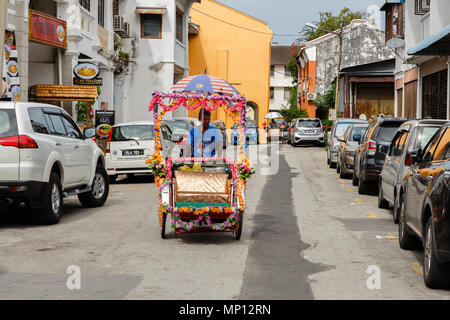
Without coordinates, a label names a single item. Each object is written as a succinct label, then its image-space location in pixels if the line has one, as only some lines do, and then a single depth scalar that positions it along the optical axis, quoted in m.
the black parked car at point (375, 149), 15.15
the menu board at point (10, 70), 18.61
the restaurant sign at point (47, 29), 20.44
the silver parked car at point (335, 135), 23.99
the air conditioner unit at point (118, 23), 33.75
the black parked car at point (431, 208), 6.28
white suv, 10.15
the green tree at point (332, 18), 74.44
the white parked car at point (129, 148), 18.12
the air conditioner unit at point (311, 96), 55.50
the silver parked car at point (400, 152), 11.23
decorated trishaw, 8.98
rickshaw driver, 10.34
